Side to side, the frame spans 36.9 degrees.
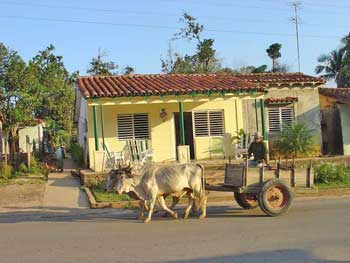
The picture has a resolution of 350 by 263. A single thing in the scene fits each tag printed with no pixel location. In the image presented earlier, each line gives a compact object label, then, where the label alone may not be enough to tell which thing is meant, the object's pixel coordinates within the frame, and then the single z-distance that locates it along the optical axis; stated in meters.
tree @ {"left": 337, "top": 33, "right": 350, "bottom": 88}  47.69
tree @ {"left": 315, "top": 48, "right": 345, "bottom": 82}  51.34
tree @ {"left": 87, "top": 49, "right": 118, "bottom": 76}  48.59
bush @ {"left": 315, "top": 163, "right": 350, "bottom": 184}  16.97
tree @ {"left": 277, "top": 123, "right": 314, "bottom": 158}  21.52
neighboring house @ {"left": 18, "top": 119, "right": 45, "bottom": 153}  33.97
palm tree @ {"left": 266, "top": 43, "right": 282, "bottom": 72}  49.53
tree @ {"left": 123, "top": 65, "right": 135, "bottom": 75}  51.59
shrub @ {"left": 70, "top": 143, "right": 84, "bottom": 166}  25.60
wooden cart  11.20
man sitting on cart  13.71
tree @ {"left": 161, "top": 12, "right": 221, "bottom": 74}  43.84
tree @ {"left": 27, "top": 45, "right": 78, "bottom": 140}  30.16
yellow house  19.83
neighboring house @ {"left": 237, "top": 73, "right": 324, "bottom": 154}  23.11
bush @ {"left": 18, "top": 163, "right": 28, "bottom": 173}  22.18
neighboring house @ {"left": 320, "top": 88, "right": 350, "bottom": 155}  24.27
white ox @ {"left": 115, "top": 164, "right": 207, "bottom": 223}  10.96
